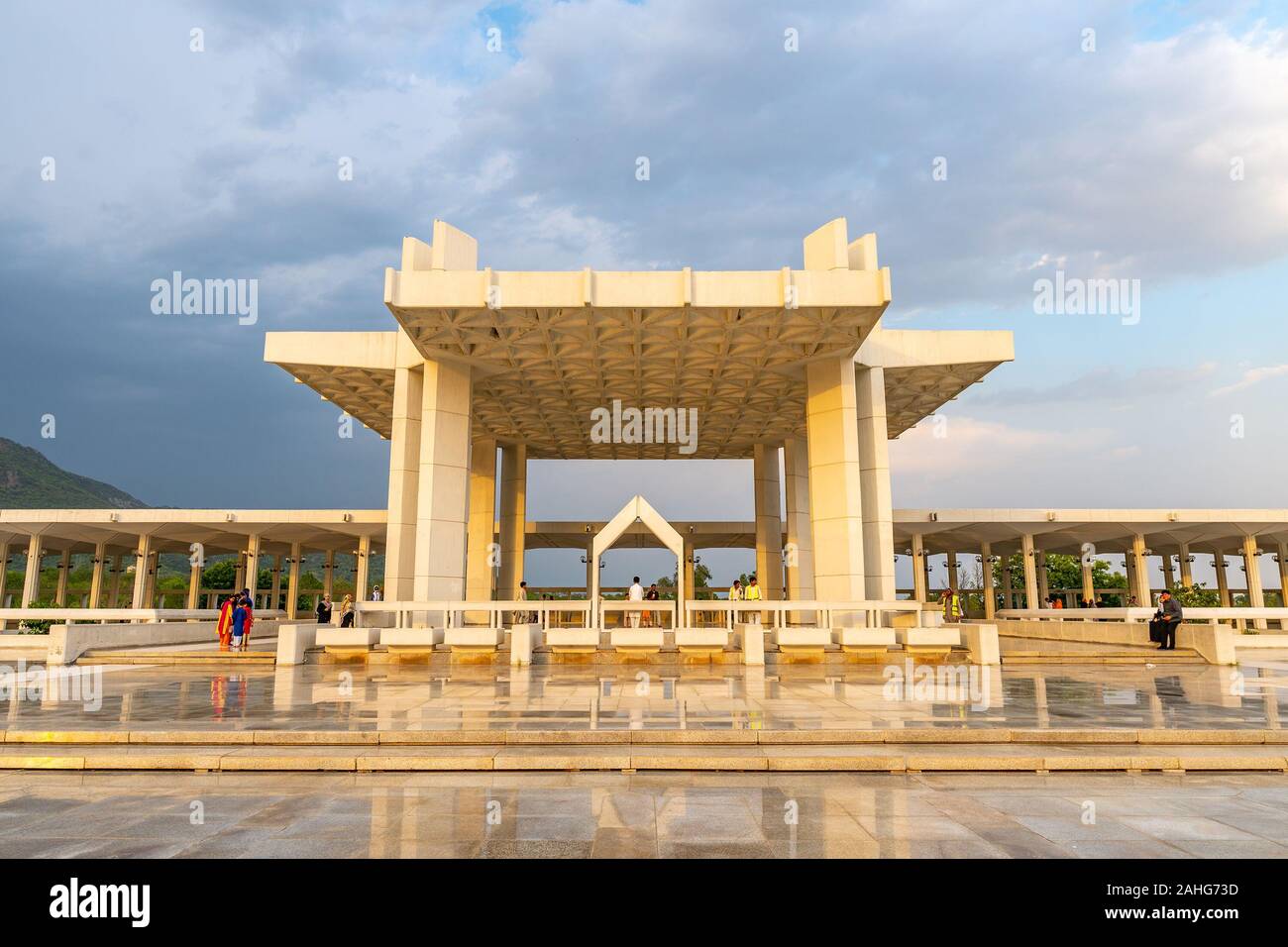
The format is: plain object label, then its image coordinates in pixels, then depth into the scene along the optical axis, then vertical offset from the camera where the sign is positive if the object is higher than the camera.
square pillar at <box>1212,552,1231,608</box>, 54.59 -1.16
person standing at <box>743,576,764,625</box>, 23.06 -0.99
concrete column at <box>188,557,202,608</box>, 47.81 -1.37
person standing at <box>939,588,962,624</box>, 26.30 -1.65
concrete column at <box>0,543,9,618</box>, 47.06 +0.14
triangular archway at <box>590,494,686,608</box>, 20.80 +1.01
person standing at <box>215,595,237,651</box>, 20.58 -1.65
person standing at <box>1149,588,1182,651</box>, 19.94 -1.64
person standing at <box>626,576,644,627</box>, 21.95 -0.96
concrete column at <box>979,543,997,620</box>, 48.74 -0.88
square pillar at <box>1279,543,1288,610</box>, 49.44 -0.66
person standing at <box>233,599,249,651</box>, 20.36 -1.48
